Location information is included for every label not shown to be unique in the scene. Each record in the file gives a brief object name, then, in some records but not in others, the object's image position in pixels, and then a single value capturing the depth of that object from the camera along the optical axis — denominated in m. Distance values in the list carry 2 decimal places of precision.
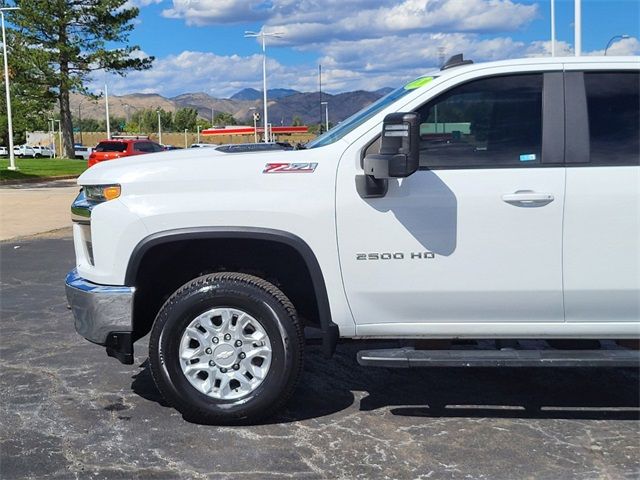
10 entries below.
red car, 30.56
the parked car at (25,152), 75.94
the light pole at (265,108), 49.91
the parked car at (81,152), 72.38
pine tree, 45.97
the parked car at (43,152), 76.81
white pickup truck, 4.11
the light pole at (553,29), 21.48
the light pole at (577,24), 18.42
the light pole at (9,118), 35.02
